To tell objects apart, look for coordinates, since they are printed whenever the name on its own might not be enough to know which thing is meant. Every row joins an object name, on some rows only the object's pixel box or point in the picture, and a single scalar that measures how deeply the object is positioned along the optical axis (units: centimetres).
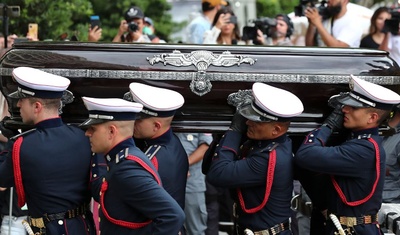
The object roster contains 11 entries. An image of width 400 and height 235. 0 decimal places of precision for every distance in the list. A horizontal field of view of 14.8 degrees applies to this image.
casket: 951
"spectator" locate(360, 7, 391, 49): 1488
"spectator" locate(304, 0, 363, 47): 1509
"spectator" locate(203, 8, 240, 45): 1497
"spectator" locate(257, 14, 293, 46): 1630
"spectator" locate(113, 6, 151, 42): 1603
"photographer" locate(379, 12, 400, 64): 1419
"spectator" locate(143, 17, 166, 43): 1736
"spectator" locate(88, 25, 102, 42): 1544
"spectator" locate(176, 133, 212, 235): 1324
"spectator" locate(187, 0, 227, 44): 1627
